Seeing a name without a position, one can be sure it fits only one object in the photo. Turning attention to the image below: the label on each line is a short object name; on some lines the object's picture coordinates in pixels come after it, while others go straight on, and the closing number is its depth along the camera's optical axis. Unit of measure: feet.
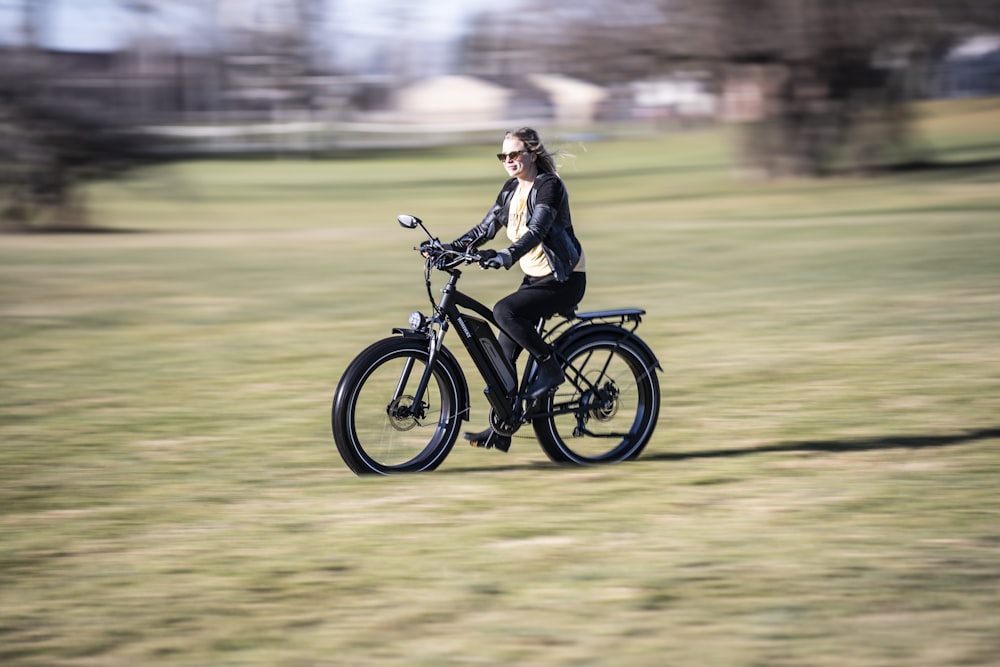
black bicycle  44.88
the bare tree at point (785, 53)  185.37
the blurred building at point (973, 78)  443.53
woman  44.73
